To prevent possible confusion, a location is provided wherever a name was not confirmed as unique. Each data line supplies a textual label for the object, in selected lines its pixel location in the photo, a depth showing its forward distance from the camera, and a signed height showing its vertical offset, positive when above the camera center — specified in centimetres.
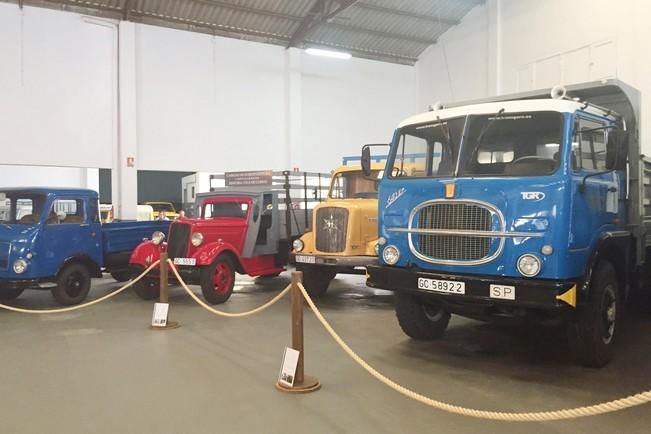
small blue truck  714 -50
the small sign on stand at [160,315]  618 -126
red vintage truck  759 -49
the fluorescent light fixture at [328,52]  1399 +421
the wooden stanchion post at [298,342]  402 -102
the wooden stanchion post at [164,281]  626 -87
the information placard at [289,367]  402 -123
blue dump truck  402 -3
